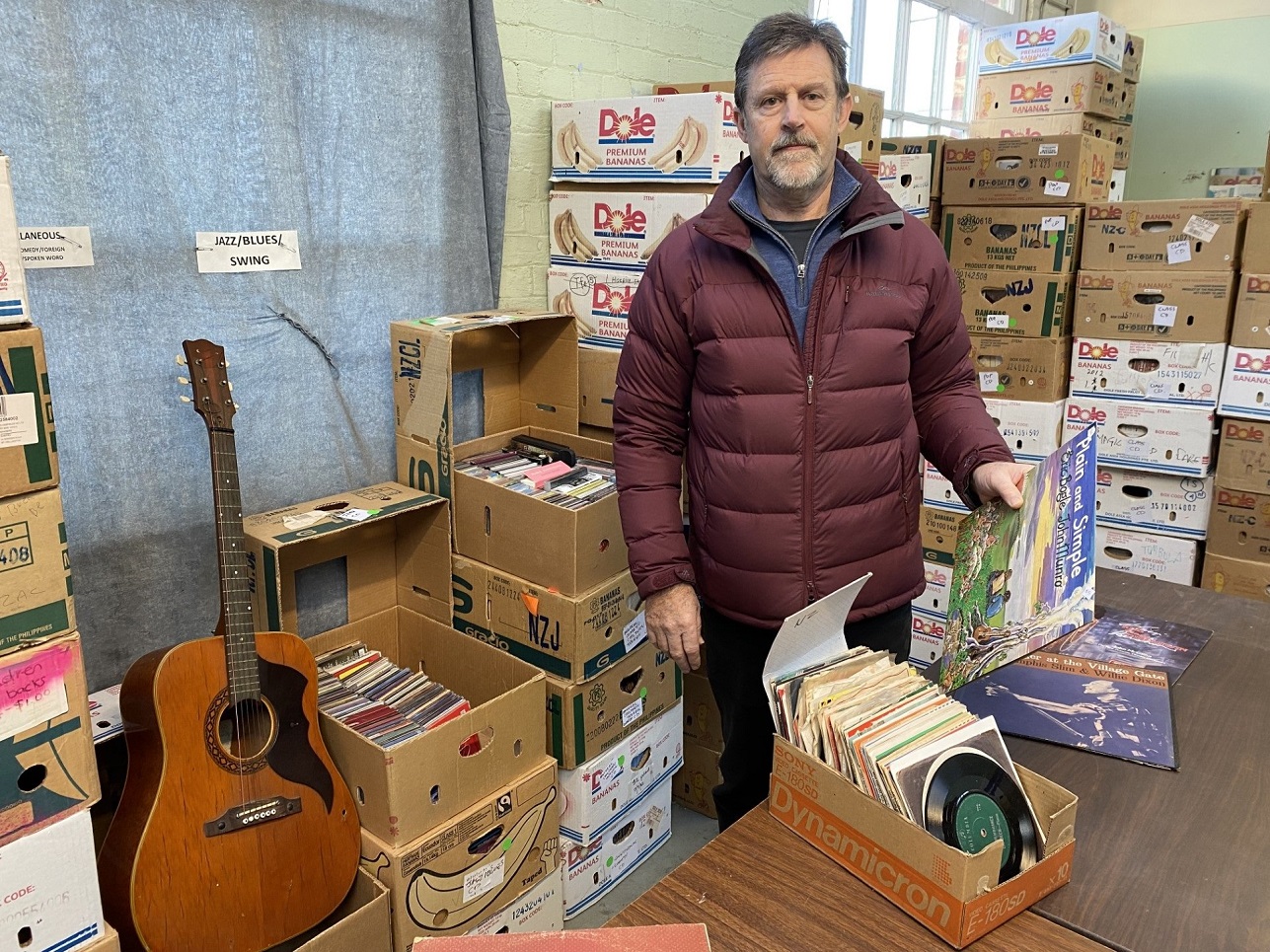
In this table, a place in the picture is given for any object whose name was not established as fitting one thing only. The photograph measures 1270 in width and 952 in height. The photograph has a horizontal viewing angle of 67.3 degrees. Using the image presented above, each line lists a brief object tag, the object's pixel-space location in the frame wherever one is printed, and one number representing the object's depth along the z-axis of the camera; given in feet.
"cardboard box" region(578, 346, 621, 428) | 8.03
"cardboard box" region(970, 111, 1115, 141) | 13.79
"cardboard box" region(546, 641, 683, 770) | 6.93
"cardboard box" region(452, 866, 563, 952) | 6.30
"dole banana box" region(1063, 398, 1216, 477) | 10.18
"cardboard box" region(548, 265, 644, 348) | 8.15
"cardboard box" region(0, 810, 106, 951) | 4.07
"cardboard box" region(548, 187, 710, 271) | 7.65
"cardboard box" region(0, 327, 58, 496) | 3.83
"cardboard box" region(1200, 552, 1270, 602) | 10.00
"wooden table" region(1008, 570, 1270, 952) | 3.23
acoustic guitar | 4.90
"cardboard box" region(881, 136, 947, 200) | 11.15
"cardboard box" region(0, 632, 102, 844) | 4.00
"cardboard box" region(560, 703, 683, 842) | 7.17
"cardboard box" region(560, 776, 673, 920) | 7.24
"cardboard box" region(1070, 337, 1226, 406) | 10.04
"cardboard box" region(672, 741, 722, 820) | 8.62
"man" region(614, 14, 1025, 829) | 4.84
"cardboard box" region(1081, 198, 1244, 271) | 9.76
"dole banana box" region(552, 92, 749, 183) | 7.34
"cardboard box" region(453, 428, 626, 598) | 6.66
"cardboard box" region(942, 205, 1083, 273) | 10.56
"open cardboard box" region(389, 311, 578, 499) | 7.00
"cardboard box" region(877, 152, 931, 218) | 10.88
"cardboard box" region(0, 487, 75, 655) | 3.90
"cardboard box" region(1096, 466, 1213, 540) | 10.43
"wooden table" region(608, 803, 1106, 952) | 3.11
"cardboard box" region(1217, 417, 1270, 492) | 9.88
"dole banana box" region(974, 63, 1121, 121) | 13.62
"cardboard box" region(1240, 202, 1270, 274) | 9.47
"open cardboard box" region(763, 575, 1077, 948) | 3.05
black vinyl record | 3.14
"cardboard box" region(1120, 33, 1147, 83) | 14.40
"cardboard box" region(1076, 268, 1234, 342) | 9.86
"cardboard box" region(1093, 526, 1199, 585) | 10.61
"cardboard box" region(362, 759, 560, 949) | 5.69
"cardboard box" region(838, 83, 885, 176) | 8.77
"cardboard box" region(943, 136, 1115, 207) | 10.48
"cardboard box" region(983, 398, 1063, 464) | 10.80
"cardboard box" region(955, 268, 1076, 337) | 10.62
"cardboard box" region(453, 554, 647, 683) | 6.78
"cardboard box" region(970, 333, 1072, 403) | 10.72
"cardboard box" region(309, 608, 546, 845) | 5.60
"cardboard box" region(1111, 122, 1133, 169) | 14.64
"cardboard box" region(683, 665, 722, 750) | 8.49
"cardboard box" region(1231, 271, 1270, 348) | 9.55
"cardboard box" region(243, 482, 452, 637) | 6.62
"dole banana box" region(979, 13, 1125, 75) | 13.42
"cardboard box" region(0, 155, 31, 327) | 3.71
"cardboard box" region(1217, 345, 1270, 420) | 9.74
